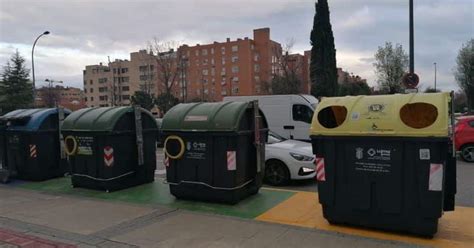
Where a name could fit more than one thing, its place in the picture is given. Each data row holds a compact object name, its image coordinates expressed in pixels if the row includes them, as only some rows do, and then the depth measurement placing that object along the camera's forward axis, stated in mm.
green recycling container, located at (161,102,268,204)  7301
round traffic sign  13070
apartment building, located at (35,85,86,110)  80281
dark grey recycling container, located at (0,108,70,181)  10203
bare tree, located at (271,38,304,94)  45781
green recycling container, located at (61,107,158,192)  8781
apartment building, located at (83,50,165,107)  109062
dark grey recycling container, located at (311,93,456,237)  5242
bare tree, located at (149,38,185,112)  48781
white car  9203
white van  15898
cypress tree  33781
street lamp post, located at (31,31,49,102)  32016
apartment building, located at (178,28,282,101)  98938
